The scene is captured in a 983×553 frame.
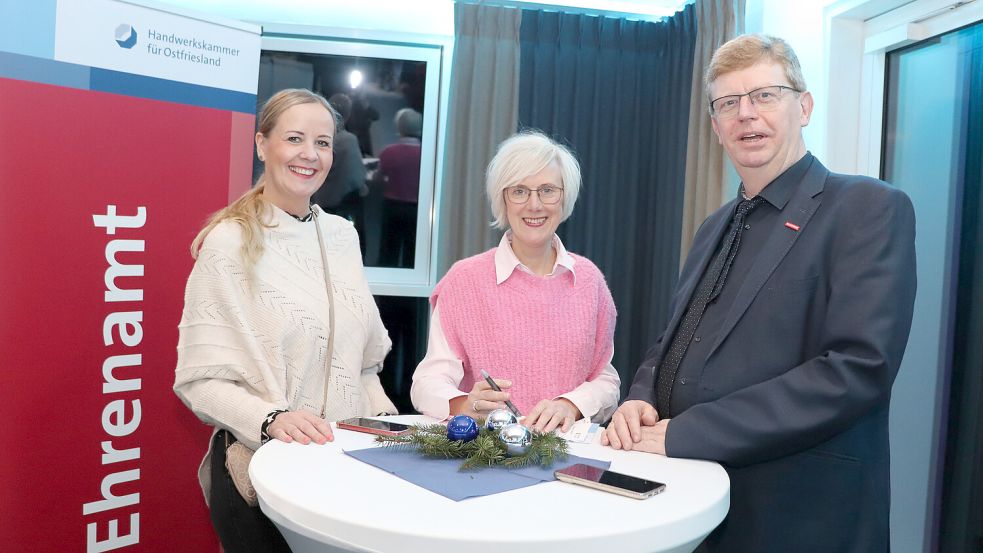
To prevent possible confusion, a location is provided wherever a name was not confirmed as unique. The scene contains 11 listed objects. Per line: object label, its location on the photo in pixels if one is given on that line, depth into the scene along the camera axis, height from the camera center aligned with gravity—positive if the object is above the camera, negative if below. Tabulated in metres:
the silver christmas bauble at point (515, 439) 1.31 -0.28
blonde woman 1.74 -0.14
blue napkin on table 1.17 -0.33
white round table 0.97 -0.33
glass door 2.49 +0.12
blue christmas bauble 1.34 -0.28
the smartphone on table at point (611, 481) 1.15 -0.31
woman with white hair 2.04 -0.09
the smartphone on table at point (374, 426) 1.54 -0.33
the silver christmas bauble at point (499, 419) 1.40 -0.27
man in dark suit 1.31 -0.10
